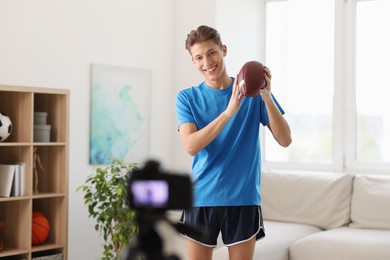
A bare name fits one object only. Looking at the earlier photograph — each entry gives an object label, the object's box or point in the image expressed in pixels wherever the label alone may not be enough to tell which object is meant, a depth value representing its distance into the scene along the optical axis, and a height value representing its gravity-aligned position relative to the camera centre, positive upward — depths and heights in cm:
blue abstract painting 453 +16
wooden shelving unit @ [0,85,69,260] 378 -21
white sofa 376 -55
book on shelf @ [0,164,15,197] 370 -26
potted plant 406 -47
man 216 -7
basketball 388 -57
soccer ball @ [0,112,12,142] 365 +4
